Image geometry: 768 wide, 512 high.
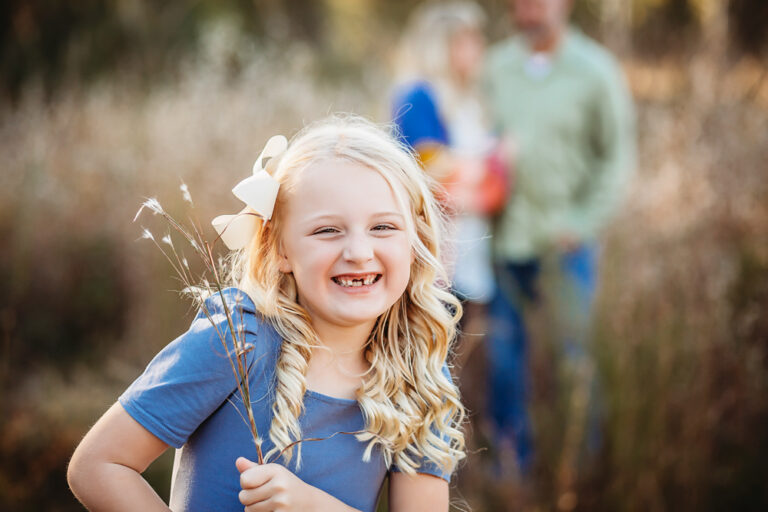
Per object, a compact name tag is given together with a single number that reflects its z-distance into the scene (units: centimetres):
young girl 117
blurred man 332
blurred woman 305
